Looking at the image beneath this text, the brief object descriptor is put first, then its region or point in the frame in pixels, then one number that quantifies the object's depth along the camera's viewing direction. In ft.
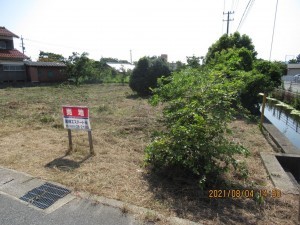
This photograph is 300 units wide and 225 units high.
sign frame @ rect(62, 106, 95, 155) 13.93
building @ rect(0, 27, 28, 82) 67.26
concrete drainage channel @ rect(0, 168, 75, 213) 9.52
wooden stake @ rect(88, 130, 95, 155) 14.41
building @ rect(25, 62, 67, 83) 72.23
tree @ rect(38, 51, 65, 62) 114.10
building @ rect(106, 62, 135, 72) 92.48
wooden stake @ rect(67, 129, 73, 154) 14.95
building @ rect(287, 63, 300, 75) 149.63
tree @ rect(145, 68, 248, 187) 10.34
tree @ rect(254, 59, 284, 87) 35.60
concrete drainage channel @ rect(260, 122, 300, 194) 11.22
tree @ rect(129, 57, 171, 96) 46.70
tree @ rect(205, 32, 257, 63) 47.19
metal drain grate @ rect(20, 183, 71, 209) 9.55
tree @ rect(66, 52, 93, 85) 75.36
